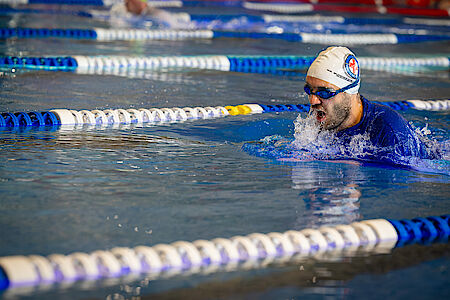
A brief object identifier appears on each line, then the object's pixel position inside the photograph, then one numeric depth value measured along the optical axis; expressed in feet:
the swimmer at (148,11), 71.77
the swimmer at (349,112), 22.86
